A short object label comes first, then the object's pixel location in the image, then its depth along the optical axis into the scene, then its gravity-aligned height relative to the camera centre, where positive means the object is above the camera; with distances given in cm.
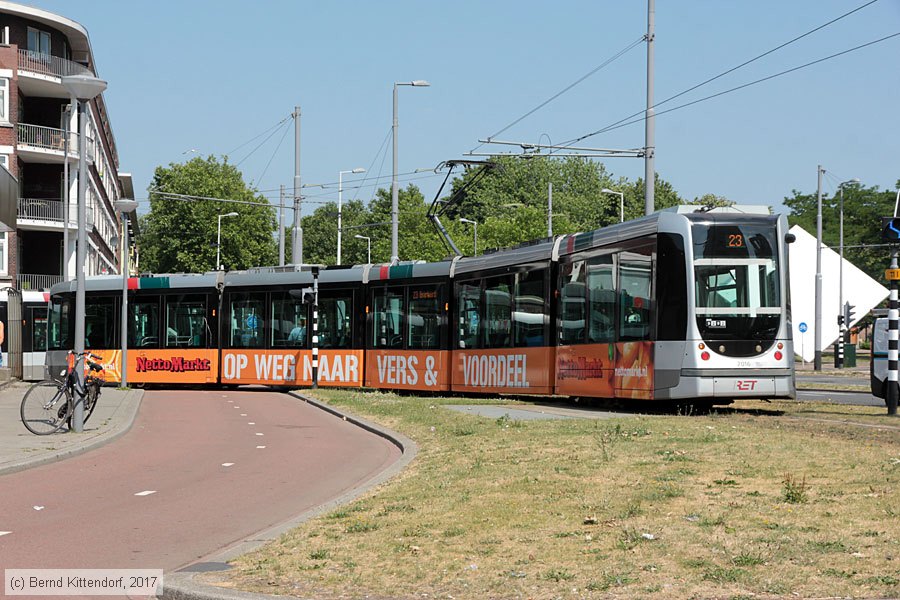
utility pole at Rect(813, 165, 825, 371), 4628 +56
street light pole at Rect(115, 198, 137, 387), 3444 +118
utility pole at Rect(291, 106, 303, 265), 3893 +320
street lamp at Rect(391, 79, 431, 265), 4038 +420
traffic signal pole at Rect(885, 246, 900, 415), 1888 -20
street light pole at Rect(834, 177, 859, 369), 4838 +2
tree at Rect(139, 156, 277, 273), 10044 +903
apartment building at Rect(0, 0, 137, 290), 5419 +916
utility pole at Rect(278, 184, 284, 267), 5026 +453
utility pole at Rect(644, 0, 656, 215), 2686 +443
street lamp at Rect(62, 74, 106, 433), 1839 +205
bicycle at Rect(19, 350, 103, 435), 1783 -114
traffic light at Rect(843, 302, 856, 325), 4581 +74
